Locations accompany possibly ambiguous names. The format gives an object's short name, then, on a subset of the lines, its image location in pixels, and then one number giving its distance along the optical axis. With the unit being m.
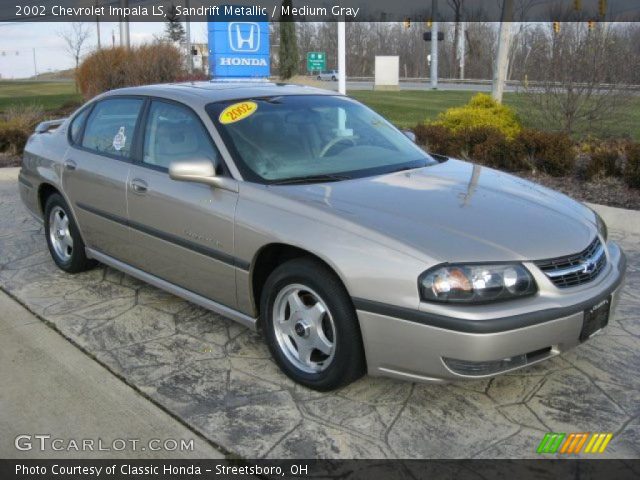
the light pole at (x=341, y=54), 8.66
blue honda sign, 10.89
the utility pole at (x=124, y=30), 21.06
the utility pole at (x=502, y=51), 12.07
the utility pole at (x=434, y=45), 34.70
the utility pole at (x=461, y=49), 45.27
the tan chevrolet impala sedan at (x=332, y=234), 2.86
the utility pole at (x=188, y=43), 22.81
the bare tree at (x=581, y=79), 9.73
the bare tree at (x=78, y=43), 41.91
